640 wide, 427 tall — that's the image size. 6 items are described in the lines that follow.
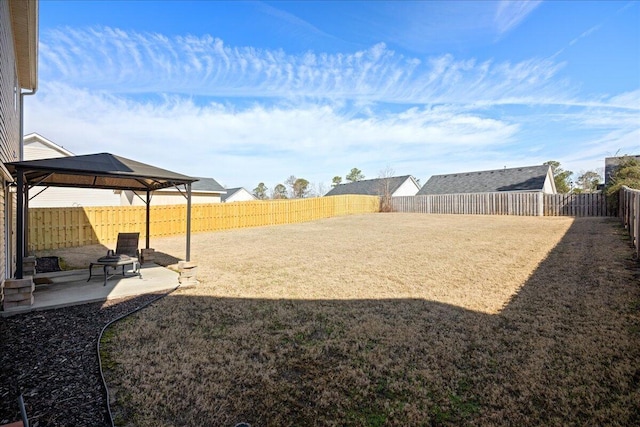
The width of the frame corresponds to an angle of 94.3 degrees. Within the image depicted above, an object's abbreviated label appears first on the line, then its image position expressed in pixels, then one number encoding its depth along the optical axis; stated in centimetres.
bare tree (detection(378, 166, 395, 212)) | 2736
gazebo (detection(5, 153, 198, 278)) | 466
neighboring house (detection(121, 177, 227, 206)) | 2294
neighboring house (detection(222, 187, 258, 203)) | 3719
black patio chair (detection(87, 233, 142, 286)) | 595
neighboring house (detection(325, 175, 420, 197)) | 3206
